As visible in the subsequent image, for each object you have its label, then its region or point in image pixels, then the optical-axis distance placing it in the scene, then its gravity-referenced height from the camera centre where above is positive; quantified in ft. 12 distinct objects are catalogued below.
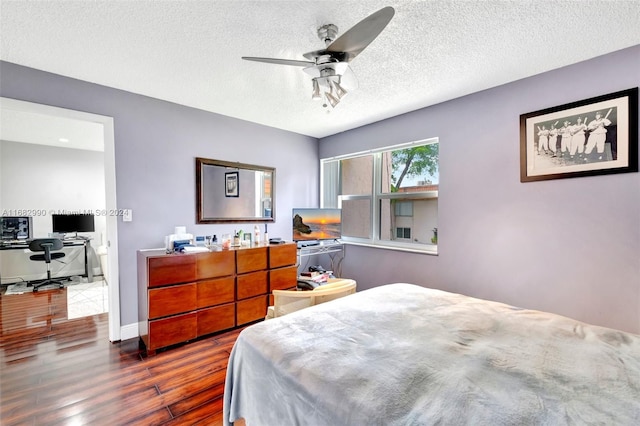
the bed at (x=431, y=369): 2.81 -2.04
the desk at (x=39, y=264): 15.06 -2.96
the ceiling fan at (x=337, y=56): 4.44 +2.99
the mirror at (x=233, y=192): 10.93 +0.84
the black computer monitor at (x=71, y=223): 16.17 -0.58
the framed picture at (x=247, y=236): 11.66 -1.09
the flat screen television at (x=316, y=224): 12.85 -0.66
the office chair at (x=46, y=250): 14.24 -1.91
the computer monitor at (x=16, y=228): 15.12 -0.78
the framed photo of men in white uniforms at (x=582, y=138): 6.64 +1.83
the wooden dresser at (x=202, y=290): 8.24 -2.64
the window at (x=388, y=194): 11.03 +0.74
